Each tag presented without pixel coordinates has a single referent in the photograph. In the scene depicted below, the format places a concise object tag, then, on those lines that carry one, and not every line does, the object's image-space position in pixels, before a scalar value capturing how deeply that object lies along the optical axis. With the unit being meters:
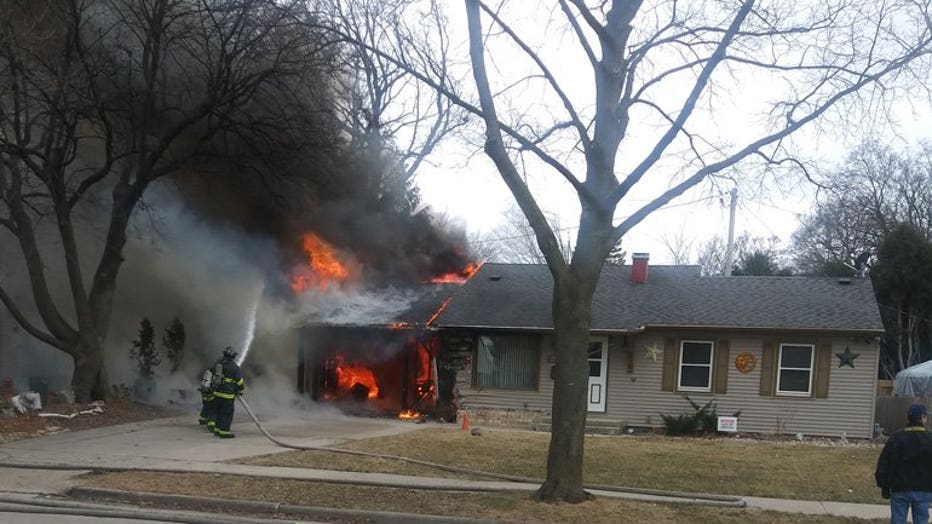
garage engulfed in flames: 17.42
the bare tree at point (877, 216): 36.50
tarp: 20.05
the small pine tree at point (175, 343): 19.81
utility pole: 26.77
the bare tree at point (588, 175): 7.78
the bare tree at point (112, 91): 13.74
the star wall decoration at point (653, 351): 16.28
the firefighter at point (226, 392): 12.36
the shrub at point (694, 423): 15.47
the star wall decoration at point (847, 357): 15.53
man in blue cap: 6.33
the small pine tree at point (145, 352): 18.89
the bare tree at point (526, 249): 40.09
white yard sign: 15.43
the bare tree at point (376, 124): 22.53
